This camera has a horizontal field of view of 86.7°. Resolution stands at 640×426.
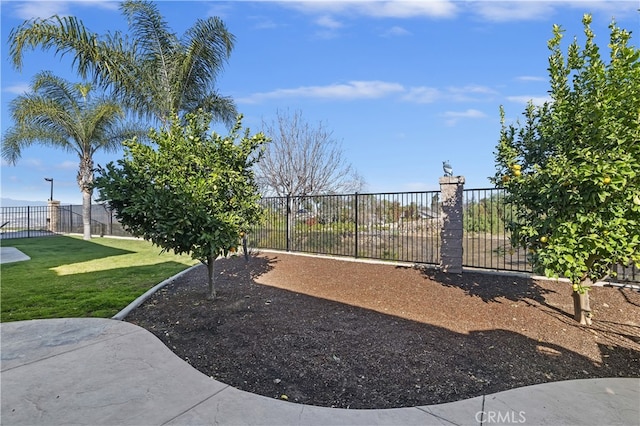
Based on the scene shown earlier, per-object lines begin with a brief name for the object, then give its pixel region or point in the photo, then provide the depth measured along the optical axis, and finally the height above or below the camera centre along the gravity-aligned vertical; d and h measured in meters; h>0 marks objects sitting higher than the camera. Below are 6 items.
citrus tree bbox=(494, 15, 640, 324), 3.60 +0.53
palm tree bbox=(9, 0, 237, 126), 10.23 +4.88
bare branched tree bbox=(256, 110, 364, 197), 15.63 +2.36
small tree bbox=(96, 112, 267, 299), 4.80 +0.40
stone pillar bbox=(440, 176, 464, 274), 6.94 -0.19
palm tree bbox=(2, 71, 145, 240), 14.80 +4.25
